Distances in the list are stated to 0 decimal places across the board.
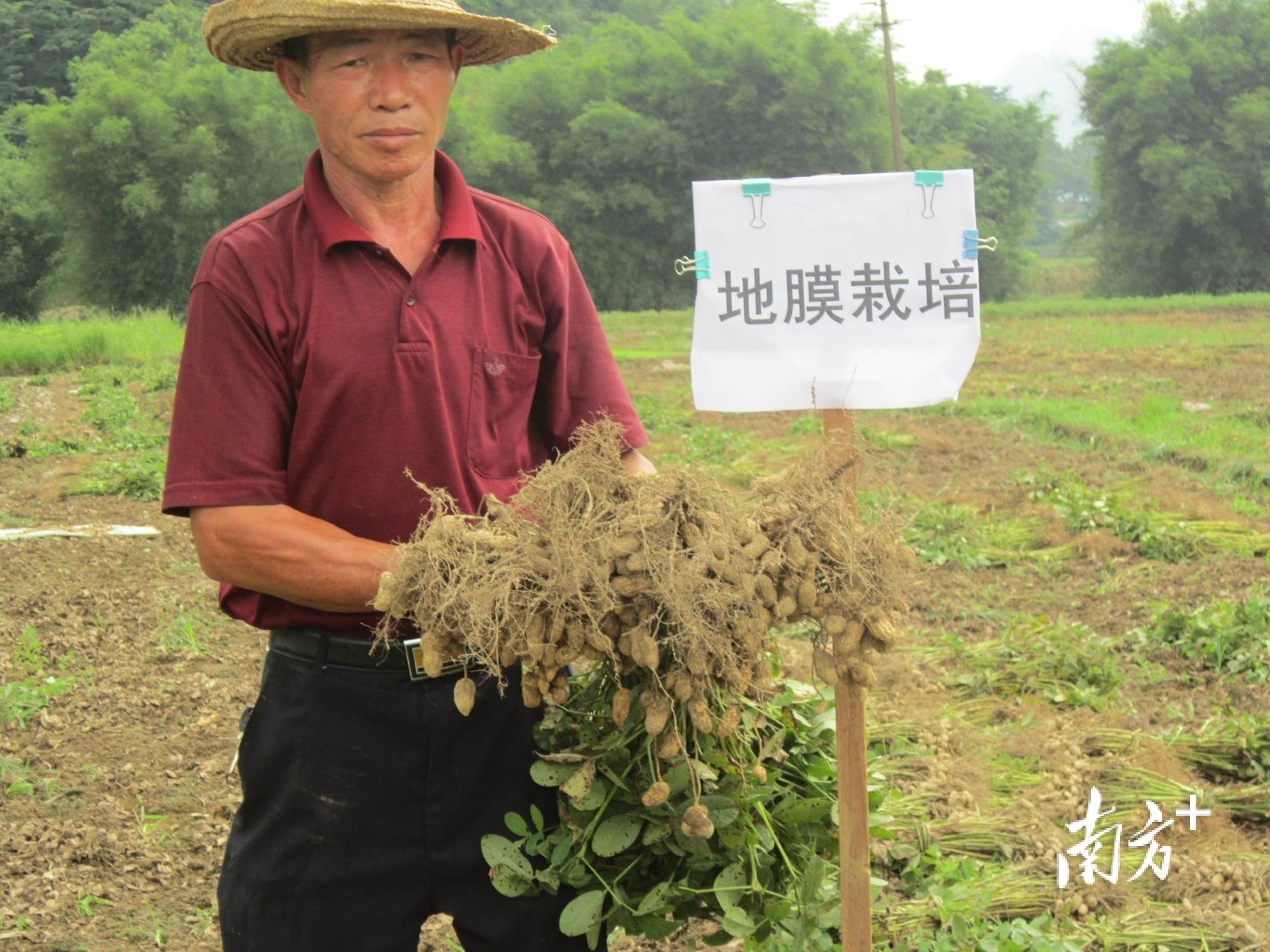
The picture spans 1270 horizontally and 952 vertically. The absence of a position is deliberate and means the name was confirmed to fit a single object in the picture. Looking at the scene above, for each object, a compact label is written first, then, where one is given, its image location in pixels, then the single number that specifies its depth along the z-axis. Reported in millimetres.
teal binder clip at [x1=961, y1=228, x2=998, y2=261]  1889
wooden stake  1746
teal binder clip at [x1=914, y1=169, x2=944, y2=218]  1890
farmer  1687
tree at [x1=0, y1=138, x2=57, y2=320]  31266
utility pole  19156
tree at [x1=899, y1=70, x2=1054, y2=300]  44594
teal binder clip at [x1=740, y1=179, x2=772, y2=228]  1882
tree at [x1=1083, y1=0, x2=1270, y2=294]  31500
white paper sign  1900
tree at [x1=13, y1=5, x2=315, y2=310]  30922
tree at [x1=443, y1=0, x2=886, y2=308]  37375
